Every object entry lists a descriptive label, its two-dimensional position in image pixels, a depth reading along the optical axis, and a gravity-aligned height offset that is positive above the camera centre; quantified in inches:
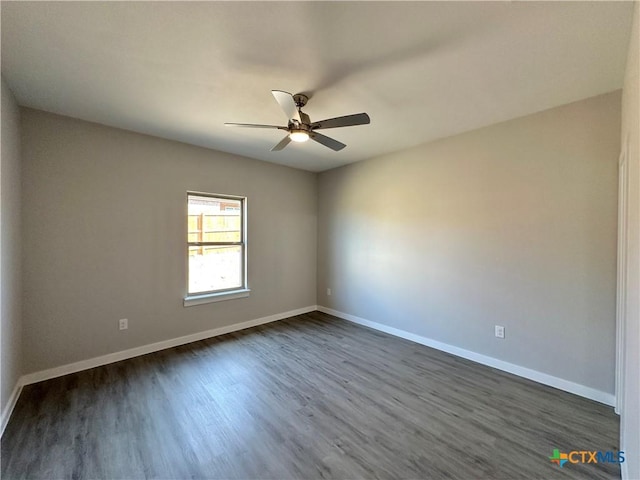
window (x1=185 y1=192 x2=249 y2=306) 144.5 -6.3
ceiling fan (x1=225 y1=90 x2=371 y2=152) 75.9 +35.7
